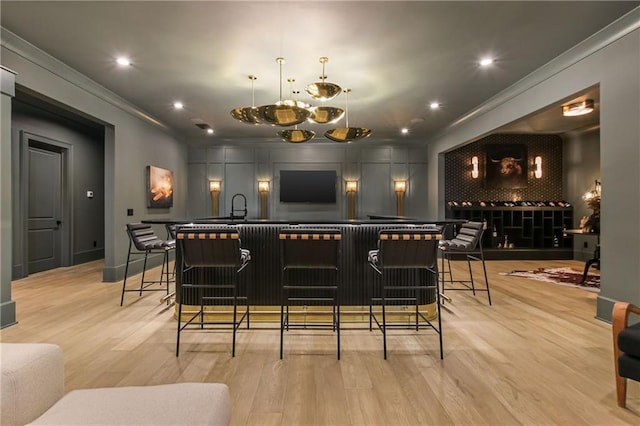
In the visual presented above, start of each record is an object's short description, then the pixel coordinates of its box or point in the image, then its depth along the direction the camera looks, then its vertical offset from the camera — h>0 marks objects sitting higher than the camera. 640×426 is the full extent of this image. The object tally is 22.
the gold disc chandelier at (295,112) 3.41 +1.08
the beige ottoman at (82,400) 0.99 -0.62
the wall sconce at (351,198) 8.40 +0.31
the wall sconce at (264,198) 8.30 +0.32
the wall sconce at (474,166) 7.87 +1.03
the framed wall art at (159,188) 6.22 +0.46
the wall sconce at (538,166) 7.86 +1.04
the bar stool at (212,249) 2.56 -0.30
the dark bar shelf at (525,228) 7.46 -0.42
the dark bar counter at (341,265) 3.23 -0.53
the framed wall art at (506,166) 7.87 +1.05
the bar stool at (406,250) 2.54 -0.31
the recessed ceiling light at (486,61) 3.86 +1.76
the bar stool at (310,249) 2.55 -0.30
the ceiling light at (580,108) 4.97 +1.55
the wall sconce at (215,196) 8.34 +0.36
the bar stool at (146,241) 3.84 -0.36
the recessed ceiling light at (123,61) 3.83 +1.77
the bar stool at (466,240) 3.94 -0.37
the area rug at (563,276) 4.95 -1.12
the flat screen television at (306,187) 8.38 +0.59
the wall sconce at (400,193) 8.37 +0.44
